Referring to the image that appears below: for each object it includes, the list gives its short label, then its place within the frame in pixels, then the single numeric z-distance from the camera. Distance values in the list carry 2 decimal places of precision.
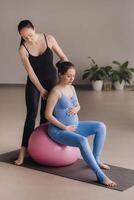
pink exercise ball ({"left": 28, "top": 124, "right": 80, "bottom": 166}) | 3.67
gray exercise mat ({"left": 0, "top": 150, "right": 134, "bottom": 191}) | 3.40
